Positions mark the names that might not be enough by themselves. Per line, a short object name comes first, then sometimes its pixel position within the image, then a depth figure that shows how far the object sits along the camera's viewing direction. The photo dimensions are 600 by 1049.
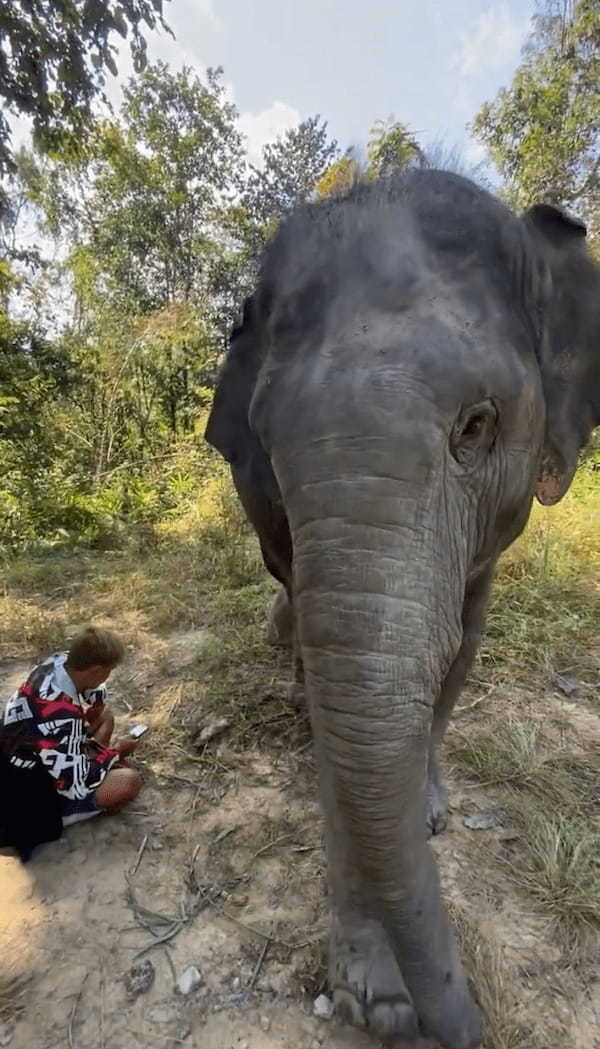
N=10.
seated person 2.60
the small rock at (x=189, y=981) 1.98
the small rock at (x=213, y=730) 3.29
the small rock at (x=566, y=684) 3.76
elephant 1.50
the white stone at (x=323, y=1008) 1.87
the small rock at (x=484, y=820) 2.64
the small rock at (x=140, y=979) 1.99
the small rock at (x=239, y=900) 2.31
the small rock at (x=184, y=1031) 1.84
